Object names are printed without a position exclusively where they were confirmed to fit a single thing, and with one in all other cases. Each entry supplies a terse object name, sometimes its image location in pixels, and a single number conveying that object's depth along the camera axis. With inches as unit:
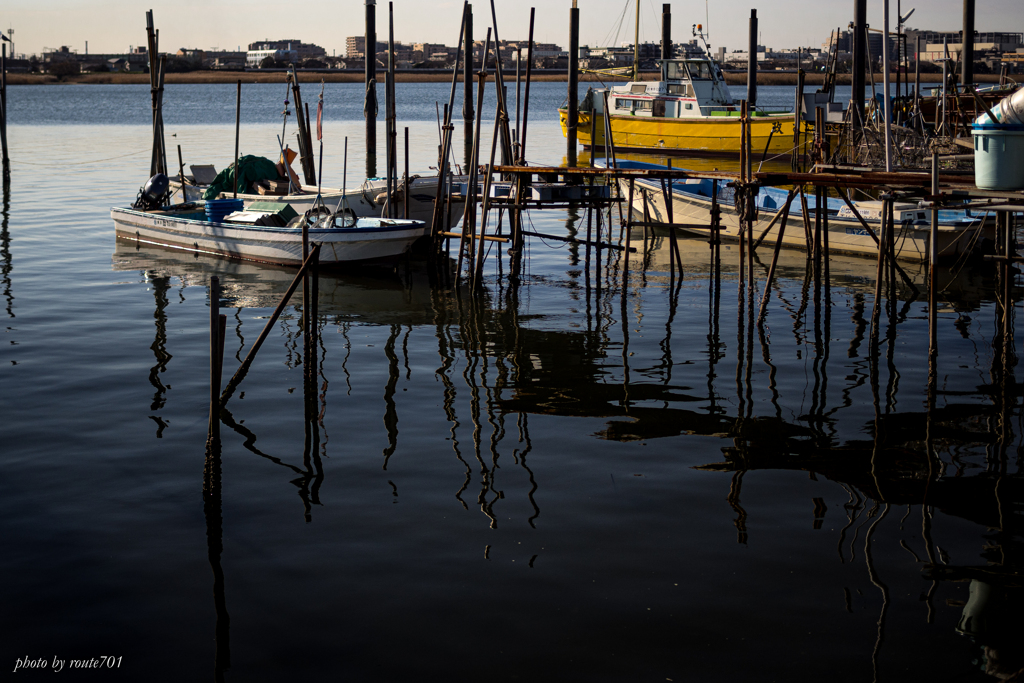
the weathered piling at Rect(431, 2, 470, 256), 700.5
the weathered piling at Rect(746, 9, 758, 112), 1723.7
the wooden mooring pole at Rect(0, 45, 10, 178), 1337.4
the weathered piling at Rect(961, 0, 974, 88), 1288.1
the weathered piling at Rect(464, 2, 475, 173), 840.4
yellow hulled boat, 1525.6
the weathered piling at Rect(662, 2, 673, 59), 1742.1
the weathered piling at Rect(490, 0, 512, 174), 637.3
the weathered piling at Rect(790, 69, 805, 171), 1116.0
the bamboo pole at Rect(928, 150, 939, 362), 415.2
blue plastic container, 824.3
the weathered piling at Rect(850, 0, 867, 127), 1245.9
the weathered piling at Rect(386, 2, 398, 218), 778.8
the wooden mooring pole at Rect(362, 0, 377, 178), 1136.8
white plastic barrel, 405.0
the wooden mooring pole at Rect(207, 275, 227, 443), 319.0
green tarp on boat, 907.4
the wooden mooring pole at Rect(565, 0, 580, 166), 1236.0
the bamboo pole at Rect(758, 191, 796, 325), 547.2
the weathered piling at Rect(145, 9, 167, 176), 926.4
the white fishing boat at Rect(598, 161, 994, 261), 759.7
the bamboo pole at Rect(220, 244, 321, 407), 369.1
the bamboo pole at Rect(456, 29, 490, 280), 654.5
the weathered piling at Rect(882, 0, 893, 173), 550.0
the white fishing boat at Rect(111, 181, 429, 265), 740.6
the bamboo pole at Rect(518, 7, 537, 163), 746.2
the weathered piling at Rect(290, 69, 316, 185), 945.6
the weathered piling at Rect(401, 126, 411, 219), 806.5
